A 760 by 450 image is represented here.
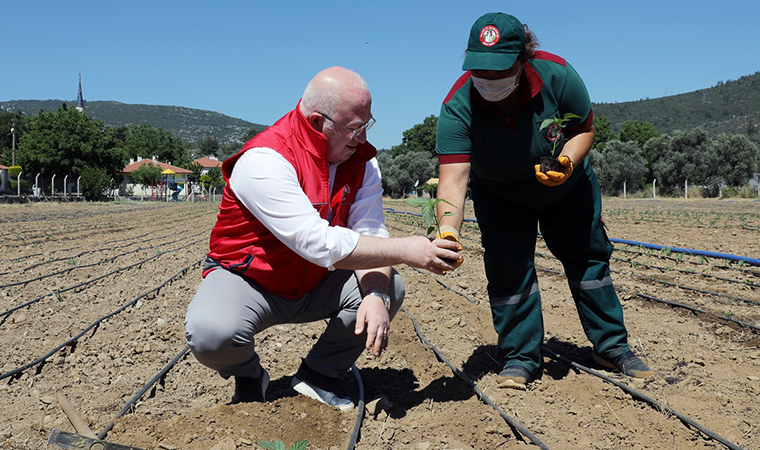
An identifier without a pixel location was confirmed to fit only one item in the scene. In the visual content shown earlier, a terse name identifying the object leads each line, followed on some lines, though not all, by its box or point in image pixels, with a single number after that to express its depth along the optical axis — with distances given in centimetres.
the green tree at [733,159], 3409
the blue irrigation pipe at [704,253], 600
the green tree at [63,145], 3941
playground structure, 4764
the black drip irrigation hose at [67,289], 446
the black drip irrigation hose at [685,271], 531
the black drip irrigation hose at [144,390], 229
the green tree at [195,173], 5801
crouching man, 218
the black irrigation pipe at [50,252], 733
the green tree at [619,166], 3766
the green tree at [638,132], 5891
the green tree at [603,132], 6091
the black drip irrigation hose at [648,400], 221
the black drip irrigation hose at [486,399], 228
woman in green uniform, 244
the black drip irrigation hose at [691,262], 583
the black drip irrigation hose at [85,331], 328
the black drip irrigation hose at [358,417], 224
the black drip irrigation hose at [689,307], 389
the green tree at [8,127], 5609
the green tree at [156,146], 6888
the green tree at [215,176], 5632
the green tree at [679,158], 3550
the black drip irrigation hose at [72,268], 567
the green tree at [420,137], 5856
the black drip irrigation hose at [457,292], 498
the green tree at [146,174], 5032
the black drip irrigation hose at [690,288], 471
